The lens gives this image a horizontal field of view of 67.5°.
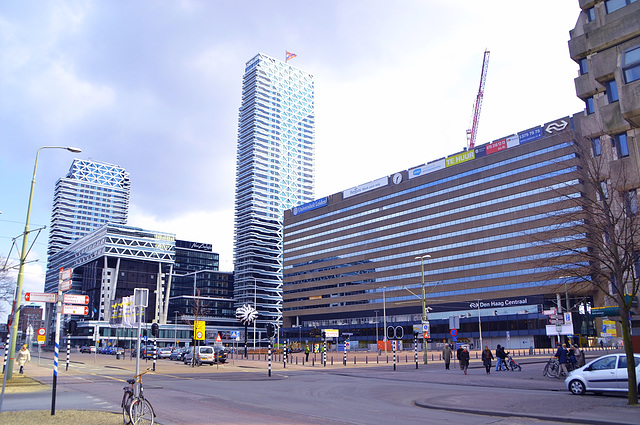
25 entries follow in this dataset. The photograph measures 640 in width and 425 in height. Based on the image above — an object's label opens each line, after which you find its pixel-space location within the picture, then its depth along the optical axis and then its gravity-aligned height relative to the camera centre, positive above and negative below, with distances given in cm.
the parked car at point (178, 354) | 5618 -543
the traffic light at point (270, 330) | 3768 -176
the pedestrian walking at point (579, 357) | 2727 -295
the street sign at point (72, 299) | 1430 +34
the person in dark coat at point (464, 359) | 3217 -356
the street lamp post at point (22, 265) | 2144 +214
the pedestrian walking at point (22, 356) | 3194 -297
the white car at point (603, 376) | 1763 -270
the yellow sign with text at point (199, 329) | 4480 -190
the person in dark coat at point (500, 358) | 3427 -374
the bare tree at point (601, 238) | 1558 +247
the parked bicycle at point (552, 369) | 2695 -359
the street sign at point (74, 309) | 1432 +4
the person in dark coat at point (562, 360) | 2638 -302
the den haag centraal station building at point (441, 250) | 10056 +1490
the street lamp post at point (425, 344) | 4537 -365
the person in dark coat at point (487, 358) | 3288 -357
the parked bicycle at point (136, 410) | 1083 -225
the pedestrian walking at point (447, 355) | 3738 -383
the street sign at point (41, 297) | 1436 +41
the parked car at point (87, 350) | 9489 -775
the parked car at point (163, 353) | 6588 -595
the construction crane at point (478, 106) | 16750 +6898
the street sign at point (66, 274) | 1417 +107
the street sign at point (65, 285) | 1410 +74
